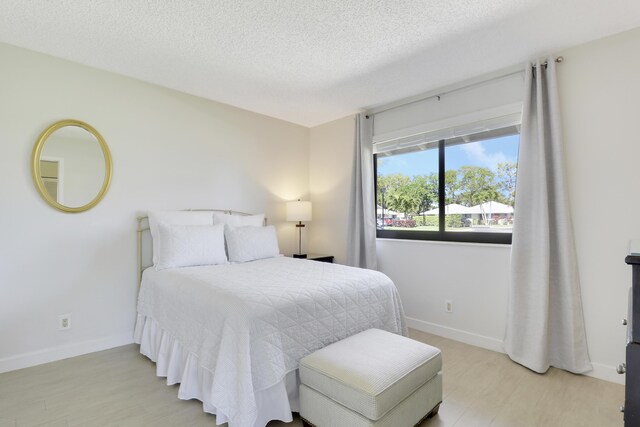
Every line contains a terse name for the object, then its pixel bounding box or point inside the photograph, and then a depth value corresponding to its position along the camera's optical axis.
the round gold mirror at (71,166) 2.53
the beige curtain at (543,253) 2.38
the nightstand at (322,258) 3.95
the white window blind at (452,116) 2.78
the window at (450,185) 2.90
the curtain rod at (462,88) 2.68
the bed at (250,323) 1.62
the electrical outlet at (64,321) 2.58
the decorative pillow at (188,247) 2.66
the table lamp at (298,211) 4.01
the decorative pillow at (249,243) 3.01
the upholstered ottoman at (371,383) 1.46
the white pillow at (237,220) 3.26
